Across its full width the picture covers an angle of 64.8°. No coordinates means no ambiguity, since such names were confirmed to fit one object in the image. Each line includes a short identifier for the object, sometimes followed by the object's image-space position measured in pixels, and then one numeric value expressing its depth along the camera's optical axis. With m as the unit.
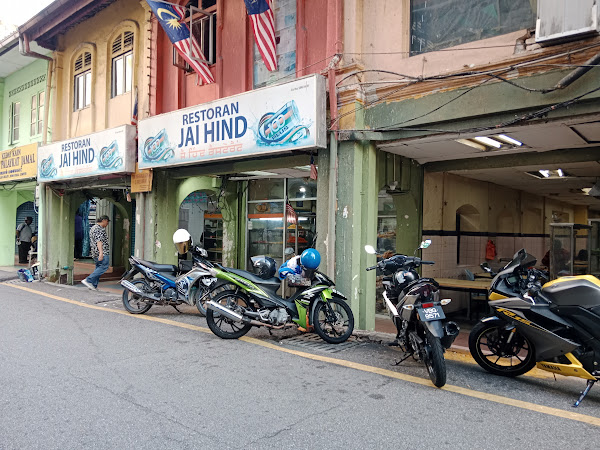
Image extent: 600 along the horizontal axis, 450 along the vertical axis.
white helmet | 8.53
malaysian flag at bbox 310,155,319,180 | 8.03
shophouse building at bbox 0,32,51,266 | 14.88
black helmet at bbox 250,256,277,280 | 7.14
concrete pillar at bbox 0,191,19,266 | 18.30
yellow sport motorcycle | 4.50
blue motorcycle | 8.27
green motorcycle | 6.70
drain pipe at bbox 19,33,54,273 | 14.30
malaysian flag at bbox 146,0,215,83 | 9.24
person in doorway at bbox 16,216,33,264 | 19.19
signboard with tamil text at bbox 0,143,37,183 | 14.82
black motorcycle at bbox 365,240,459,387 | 4.83
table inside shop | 8.70
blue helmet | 6.70
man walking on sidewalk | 11.61
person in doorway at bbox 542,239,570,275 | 8.43
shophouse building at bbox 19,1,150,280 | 11.77
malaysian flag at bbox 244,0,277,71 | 8.03
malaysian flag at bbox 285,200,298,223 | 11.83
